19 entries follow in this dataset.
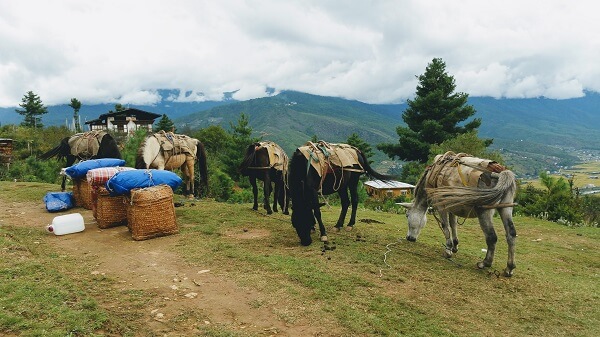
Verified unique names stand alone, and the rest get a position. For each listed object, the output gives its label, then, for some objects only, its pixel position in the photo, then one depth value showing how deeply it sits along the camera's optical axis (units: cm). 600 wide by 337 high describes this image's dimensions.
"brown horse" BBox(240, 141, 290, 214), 964
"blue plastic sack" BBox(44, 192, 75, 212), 948
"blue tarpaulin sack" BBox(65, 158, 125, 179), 897
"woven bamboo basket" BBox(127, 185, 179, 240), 698
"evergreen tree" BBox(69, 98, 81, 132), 5258
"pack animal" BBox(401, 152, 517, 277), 548
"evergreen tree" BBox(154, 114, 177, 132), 5169
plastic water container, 726
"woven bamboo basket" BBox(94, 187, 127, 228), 779
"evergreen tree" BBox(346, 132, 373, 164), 3484
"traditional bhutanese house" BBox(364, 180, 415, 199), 2924
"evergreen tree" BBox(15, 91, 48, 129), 5722
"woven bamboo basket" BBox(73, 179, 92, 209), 959
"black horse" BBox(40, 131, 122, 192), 1097
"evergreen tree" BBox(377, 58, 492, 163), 2984
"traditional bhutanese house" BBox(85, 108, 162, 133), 5650
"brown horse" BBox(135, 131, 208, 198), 973
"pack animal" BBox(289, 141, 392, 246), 691
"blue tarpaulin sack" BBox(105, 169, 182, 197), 729
